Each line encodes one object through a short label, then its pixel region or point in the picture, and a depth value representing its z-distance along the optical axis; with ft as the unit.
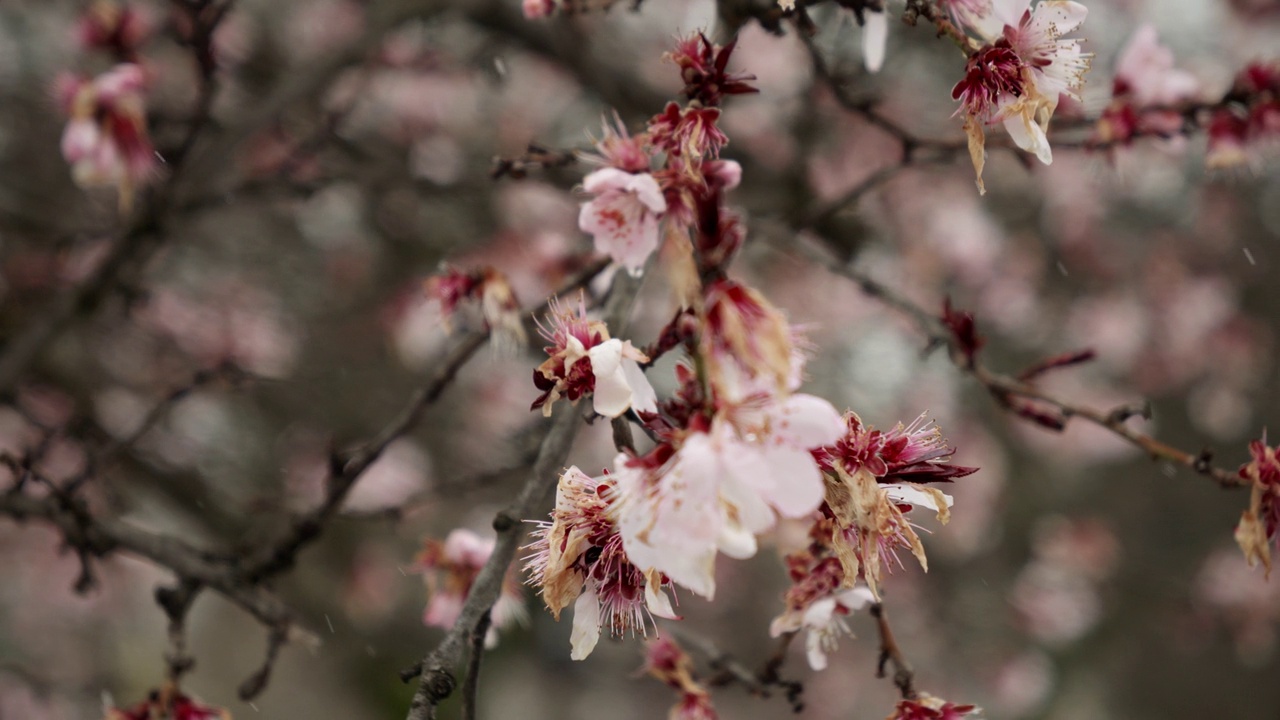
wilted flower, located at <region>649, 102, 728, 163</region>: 2.54
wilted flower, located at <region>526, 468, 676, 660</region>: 2.55
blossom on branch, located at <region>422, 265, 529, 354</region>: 2.82
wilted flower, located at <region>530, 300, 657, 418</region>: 2.54
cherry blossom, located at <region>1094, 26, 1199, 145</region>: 3.00
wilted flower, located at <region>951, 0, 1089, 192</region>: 2.59
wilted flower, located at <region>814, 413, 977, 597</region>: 2.54
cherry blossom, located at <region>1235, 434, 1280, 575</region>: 2.62
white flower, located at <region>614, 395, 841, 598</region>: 2.44
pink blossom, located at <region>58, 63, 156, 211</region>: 3.24
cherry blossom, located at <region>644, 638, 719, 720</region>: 2.78
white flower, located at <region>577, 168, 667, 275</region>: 2.58
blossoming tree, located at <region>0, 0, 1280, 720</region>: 2.56
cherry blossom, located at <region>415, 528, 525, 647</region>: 2.90
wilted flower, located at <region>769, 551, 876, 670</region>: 2.67
